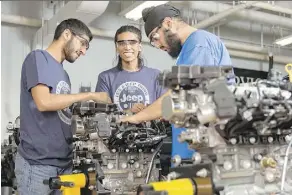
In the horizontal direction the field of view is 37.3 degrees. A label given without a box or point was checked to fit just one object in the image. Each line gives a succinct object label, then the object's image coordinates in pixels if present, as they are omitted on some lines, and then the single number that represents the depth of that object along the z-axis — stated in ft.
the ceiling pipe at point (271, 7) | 17.66
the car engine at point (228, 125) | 5.07
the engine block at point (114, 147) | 7.98
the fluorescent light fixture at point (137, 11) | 15.78
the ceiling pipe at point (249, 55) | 22.75
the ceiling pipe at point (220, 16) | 18.26
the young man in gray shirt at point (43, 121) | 8.17
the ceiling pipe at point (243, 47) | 22.26
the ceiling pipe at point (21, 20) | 18.57
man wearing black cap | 6.59
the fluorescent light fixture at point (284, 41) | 18.41
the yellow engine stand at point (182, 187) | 5.01
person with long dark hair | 9.92
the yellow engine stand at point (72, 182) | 7.39
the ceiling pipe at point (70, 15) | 16.25
